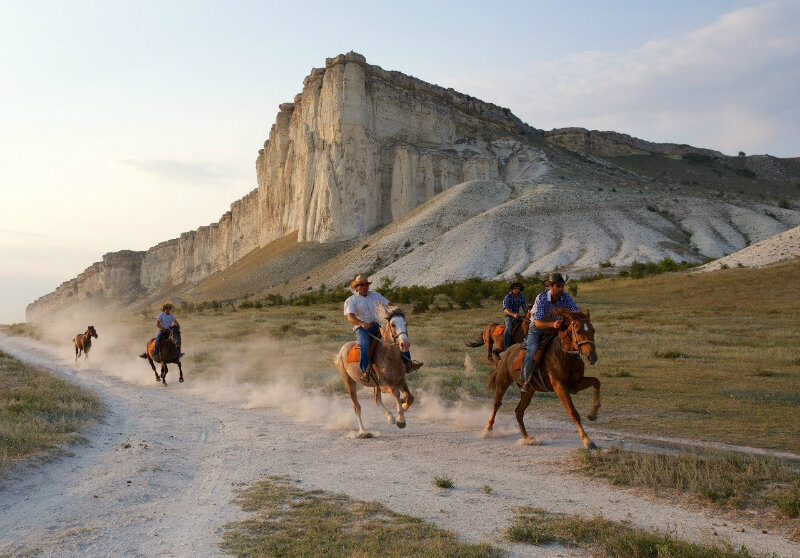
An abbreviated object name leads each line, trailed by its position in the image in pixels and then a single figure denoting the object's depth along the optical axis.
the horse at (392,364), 10.38
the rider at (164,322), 19.42
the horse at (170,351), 19.25
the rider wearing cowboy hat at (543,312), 9.37
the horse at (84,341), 26.91
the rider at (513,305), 13.12
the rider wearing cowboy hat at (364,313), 10.90
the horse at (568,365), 8.56
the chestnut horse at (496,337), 13.03
